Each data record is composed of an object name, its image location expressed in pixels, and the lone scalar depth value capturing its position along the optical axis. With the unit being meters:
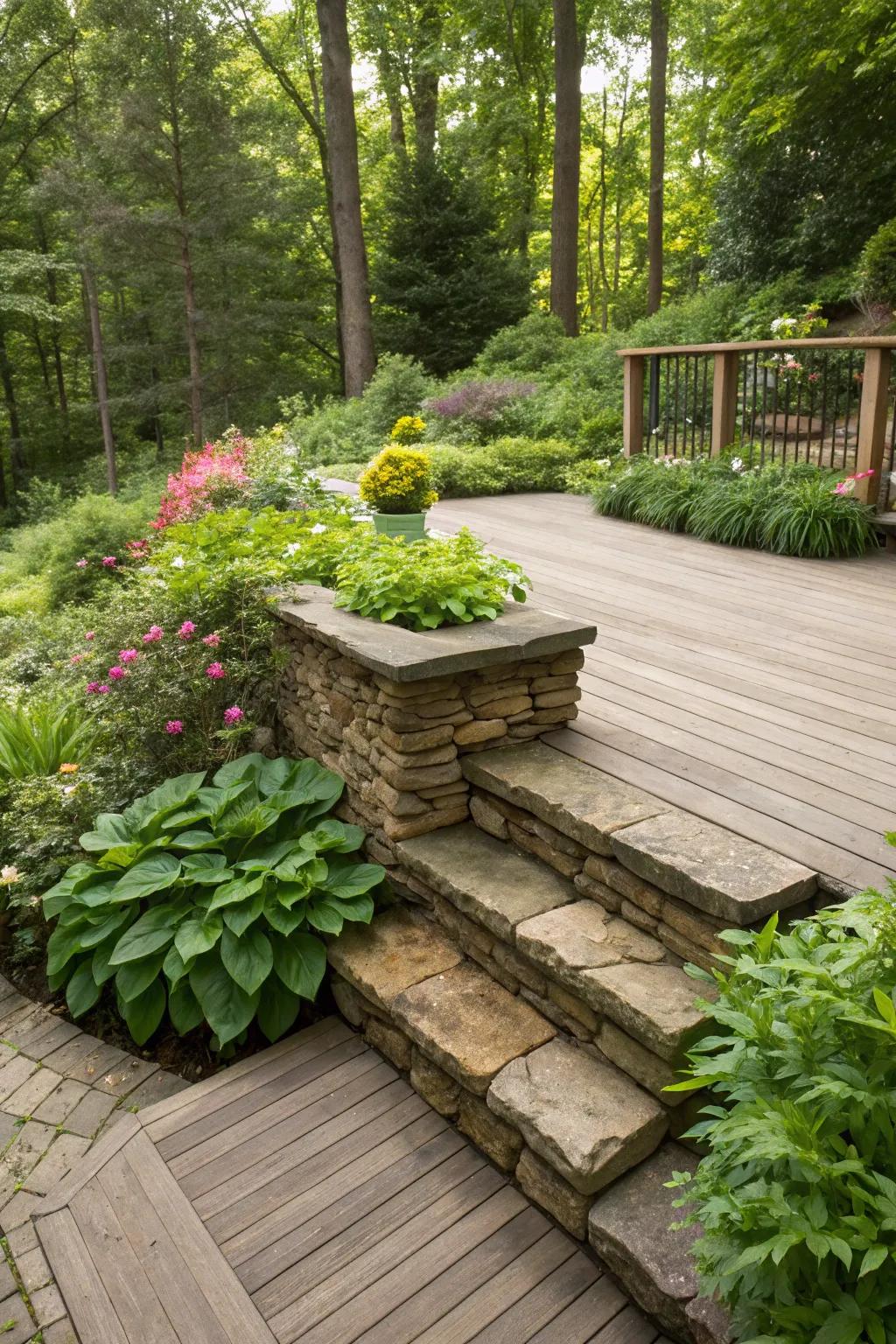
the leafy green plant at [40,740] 3.77
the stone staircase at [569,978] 1.82
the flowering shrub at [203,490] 5.61
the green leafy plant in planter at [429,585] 3.05
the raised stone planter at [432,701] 2.65
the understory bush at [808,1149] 1.31
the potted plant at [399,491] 4.30
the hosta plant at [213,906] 2.60
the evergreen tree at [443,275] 13.59
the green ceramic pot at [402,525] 4.36
